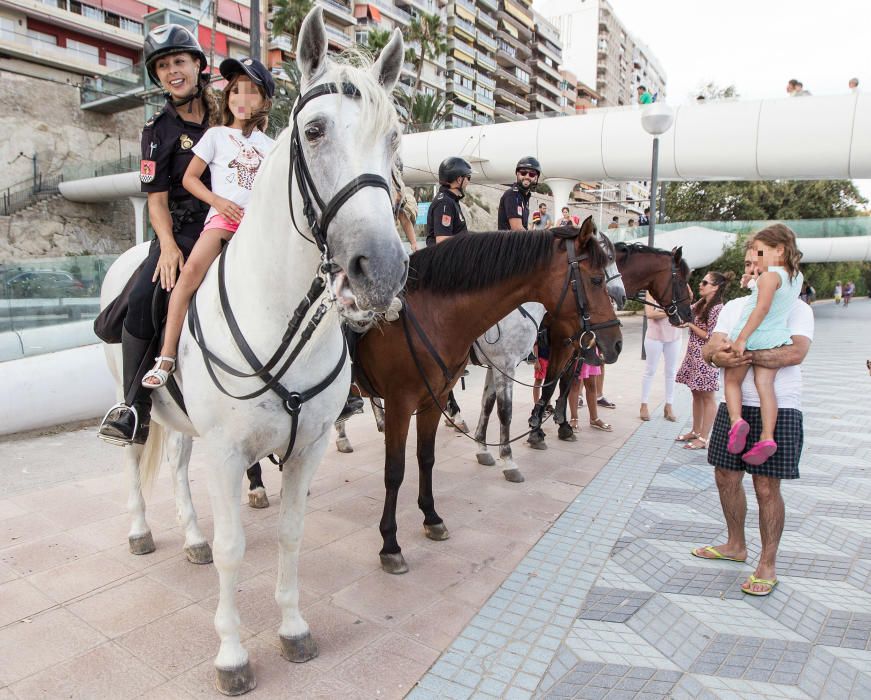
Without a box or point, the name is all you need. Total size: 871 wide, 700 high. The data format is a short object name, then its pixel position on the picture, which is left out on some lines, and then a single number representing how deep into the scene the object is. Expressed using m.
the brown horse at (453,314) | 3.54
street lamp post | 10.17
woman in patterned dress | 6.03
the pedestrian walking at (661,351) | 7.09
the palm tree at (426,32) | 41.05
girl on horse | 2.43
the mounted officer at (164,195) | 2.59
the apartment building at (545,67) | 78.56
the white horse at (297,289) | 1.59
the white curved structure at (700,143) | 14.62
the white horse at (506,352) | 5.04
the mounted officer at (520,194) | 5.47
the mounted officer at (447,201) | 4.86
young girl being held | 3.10
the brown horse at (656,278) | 6.21
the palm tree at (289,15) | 30.91
